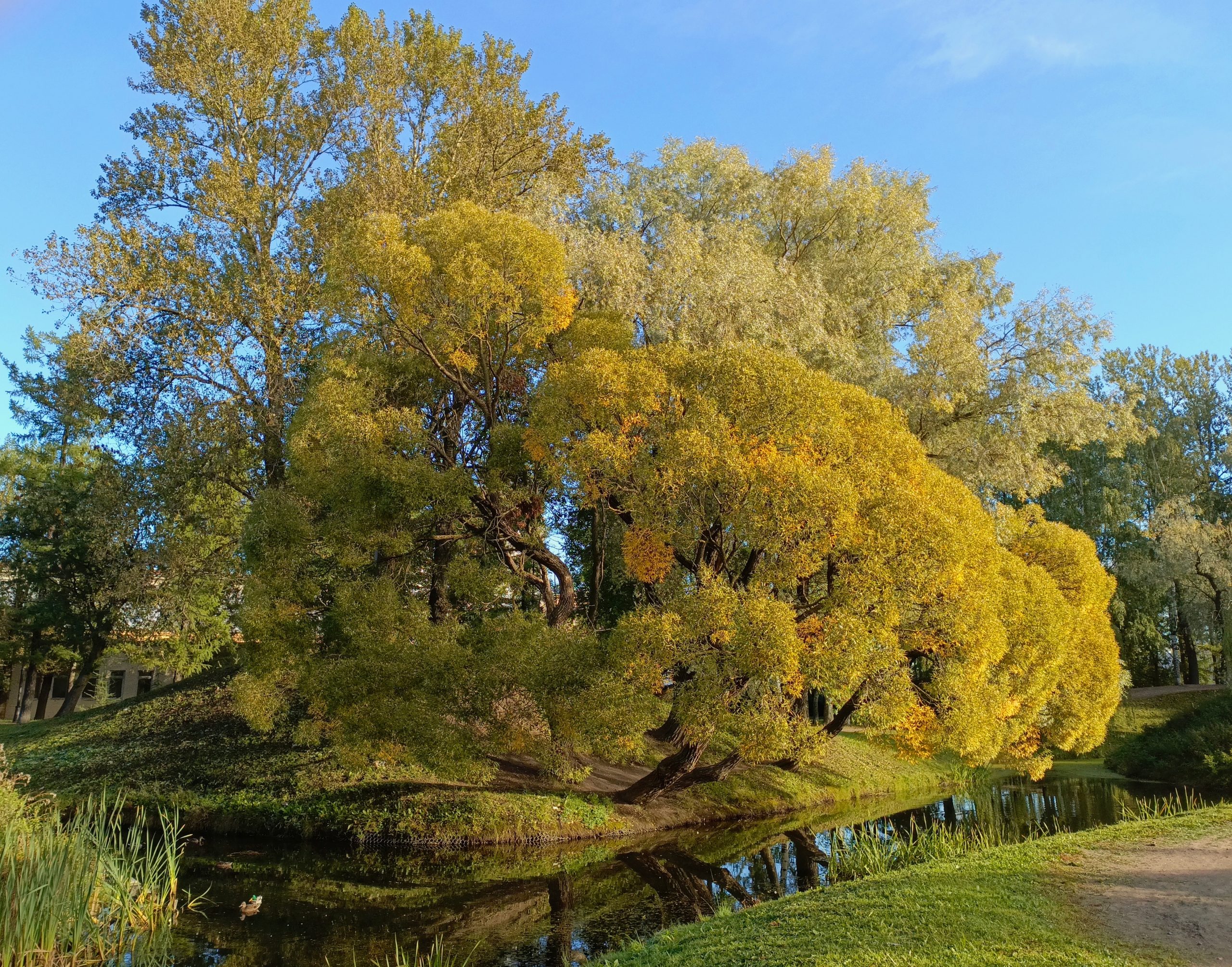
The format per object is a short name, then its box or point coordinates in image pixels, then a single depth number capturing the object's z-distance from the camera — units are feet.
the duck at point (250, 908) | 40.88
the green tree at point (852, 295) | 65.31
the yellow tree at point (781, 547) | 46.14
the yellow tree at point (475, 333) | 57.67
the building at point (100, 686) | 128.36
